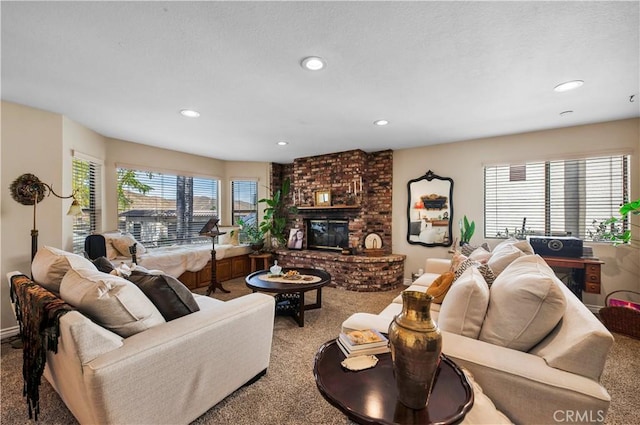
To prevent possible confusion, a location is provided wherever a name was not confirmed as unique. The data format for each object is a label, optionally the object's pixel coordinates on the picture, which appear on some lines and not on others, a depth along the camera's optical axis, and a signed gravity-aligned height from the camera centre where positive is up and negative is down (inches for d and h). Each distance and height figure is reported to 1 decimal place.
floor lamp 104.3 +8.5
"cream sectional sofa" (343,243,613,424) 41.7 -26.6
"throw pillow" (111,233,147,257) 144.2 -17.2
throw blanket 50.6 -23.7
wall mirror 170.4 +0.2
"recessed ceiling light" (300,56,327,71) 76.0 +43.1
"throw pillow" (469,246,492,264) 102.6 -18.2
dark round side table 36.8 -28.1
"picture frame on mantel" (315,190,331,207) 197.0 +9.6
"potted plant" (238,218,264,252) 207.8 -19.2
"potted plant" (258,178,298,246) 211.8 -4.8
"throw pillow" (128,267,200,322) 63.6 -19.9
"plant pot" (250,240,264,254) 207.3 -26.9
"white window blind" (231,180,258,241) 225.3 +8.7
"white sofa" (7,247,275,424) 46.6 -30.7
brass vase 35.9 -18.8
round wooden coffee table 114.0 -32.9
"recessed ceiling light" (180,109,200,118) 115.4 +43.5
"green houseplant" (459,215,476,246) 156.2 -11.9
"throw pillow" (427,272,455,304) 82.4 -23.9
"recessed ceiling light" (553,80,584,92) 90.4 +42.8
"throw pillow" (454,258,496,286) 75.5 -18.4
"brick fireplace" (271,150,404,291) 172.2 -0.2
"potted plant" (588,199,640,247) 121.1 -10.7
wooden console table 119.0 -26.4
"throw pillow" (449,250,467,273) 106.8 -20.8
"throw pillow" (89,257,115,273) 84.1 -17.0
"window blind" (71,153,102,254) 134.6 +9.6
